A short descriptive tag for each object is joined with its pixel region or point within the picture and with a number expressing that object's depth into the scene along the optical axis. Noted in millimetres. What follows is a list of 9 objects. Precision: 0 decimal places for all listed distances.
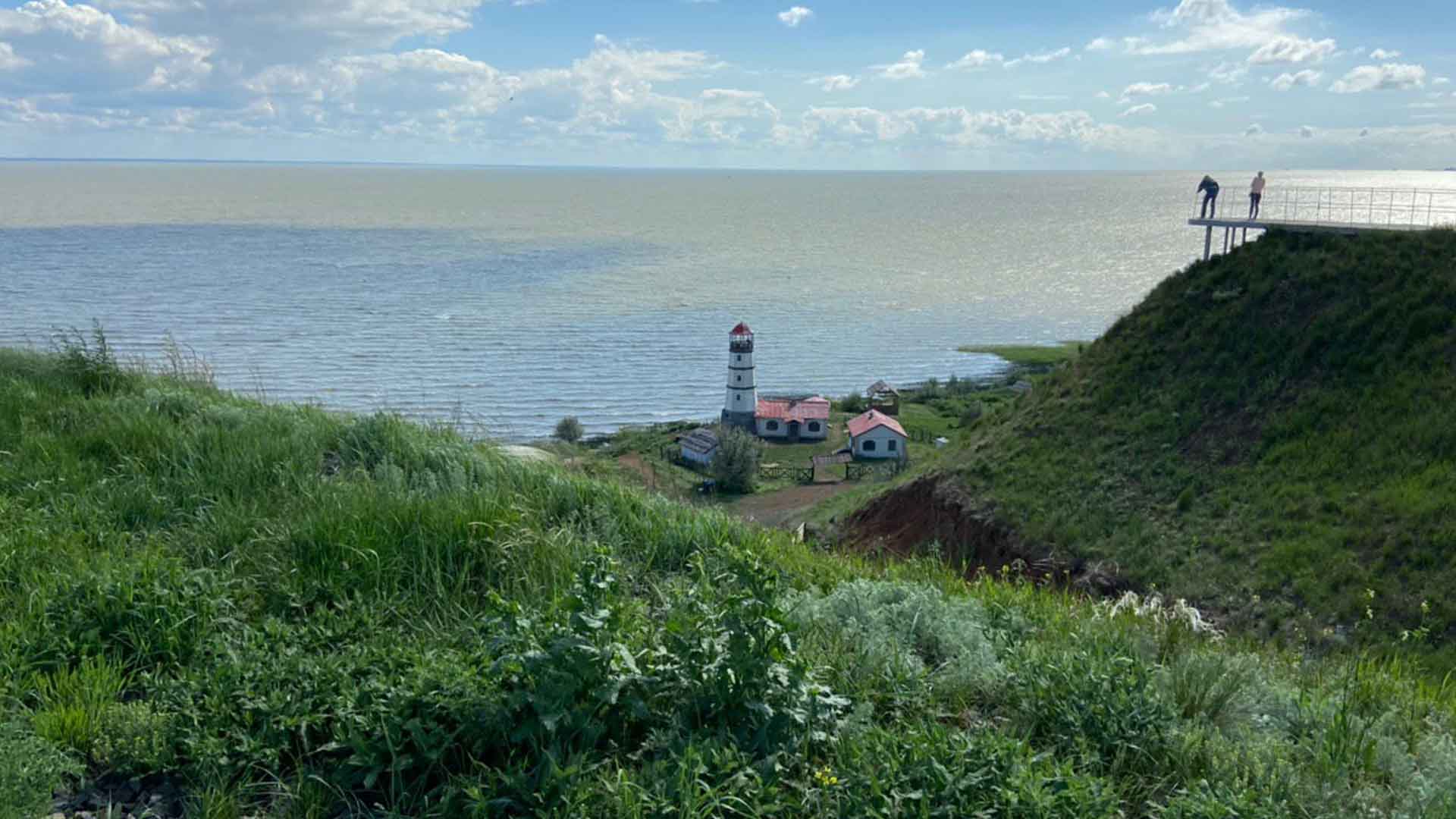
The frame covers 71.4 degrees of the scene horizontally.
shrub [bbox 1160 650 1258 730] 3904
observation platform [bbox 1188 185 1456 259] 31141
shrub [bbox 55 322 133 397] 8945
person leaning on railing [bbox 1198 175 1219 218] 33875
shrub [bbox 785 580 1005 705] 4059
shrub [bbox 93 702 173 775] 3559
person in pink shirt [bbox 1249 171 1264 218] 32812
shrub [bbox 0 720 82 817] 3168
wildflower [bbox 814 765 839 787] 3260
